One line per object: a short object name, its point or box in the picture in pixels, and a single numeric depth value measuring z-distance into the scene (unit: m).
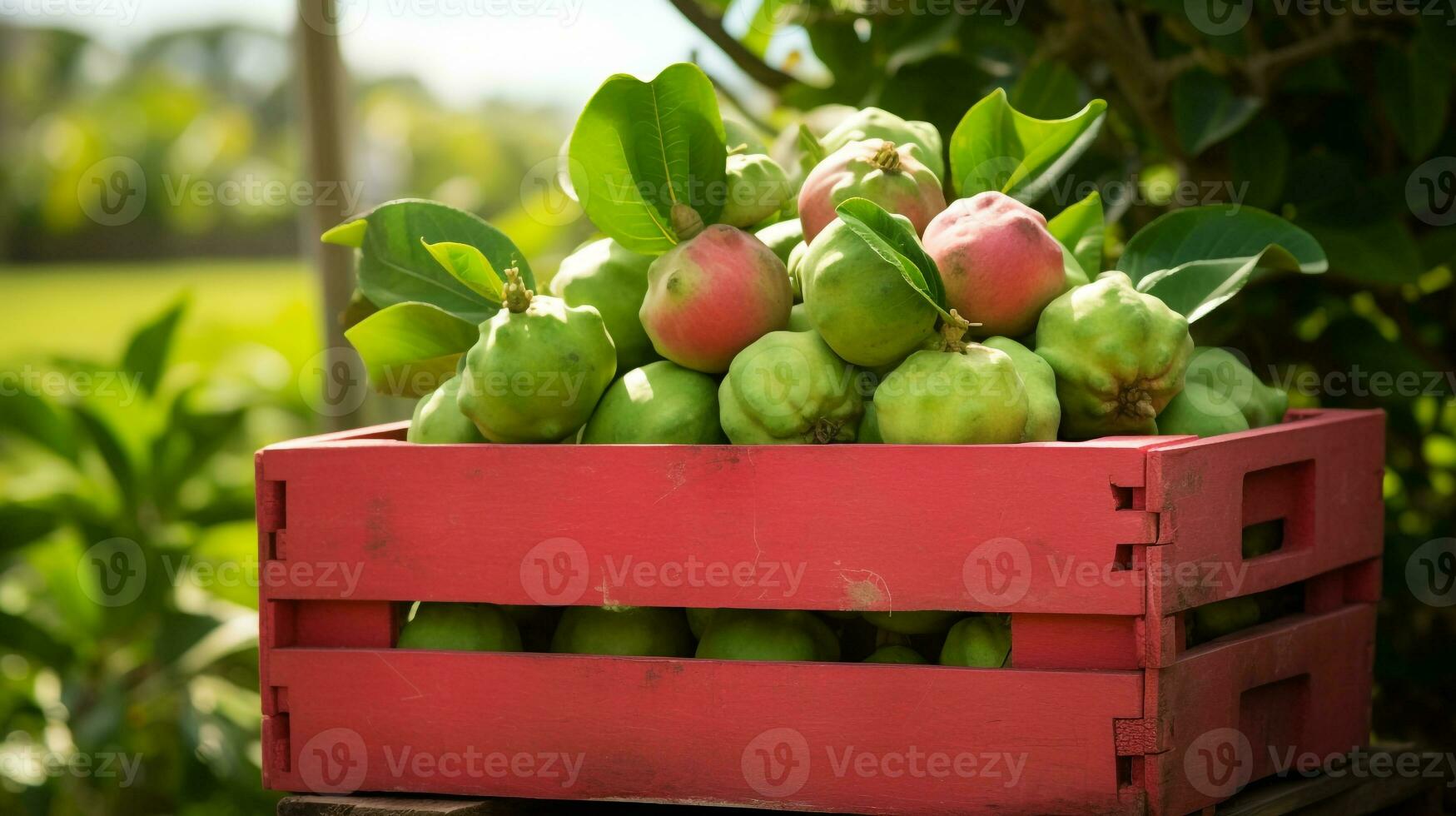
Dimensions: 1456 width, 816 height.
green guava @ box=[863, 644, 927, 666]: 1.62
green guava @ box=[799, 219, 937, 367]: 1.59
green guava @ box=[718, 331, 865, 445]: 1.61
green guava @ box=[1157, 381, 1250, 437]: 1.66
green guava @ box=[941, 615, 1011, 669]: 1.60
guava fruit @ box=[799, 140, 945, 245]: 1.68
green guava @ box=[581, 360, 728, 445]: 1.64
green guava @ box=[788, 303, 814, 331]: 1.67
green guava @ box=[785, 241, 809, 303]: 1.68
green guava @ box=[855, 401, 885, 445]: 1.63
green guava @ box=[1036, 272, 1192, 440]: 1.61
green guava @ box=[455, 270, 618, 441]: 1.63
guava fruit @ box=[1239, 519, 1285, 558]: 1.68
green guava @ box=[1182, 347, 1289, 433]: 1.71
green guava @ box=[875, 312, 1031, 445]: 1.58
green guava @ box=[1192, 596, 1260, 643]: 1.64
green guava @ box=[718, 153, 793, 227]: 1.73
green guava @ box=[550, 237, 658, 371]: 1.72
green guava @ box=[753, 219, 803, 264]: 1.73
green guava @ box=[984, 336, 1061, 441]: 1.61
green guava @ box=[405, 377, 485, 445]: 1.69
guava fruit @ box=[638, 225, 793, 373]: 1.64
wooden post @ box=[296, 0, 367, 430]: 2.31
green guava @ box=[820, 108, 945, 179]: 1.75
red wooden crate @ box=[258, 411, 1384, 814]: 1.57
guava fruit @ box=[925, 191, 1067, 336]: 1.63
